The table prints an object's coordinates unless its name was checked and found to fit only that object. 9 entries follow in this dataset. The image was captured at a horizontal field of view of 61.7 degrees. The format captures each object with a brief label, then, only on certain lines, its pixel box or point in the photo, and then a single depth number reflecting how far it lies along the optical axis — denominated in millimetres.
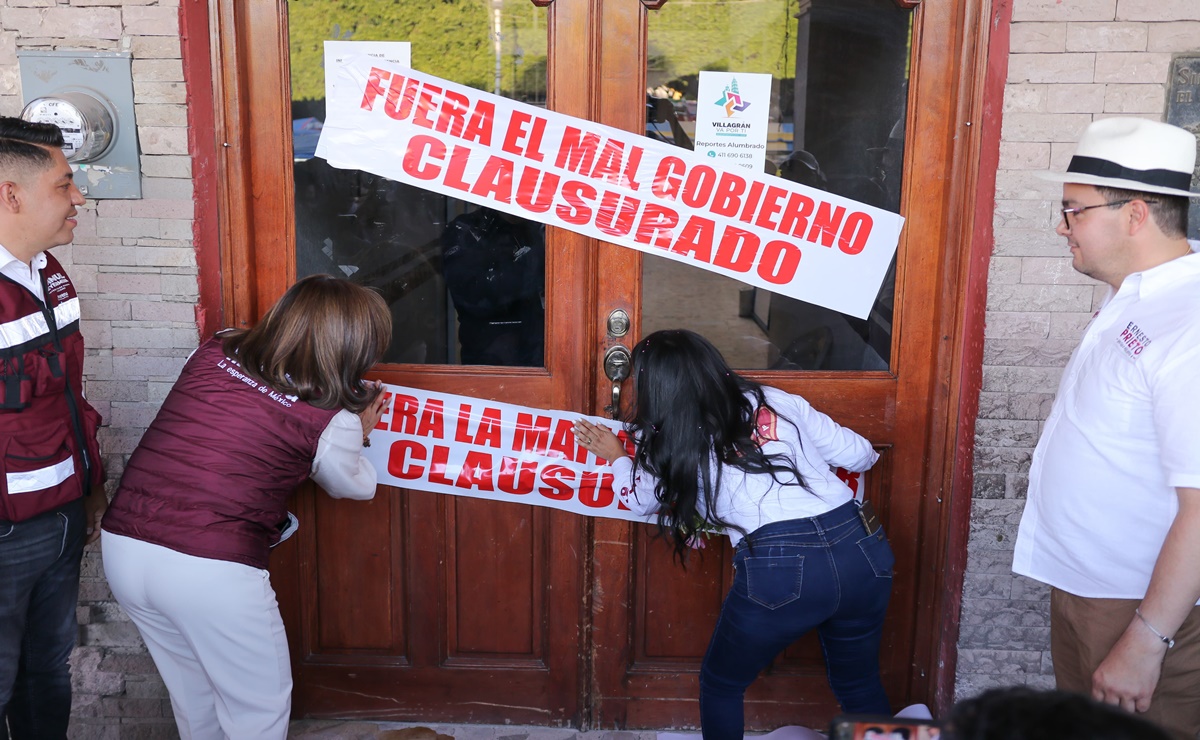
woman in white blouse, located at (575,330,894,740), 2588
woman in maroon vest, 2488
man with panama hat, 1986
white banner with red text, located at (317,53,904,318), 3148
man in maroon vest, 2465
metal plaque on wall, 2859
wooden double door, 3119
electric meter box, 2947
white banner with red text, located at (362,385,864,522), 3307
